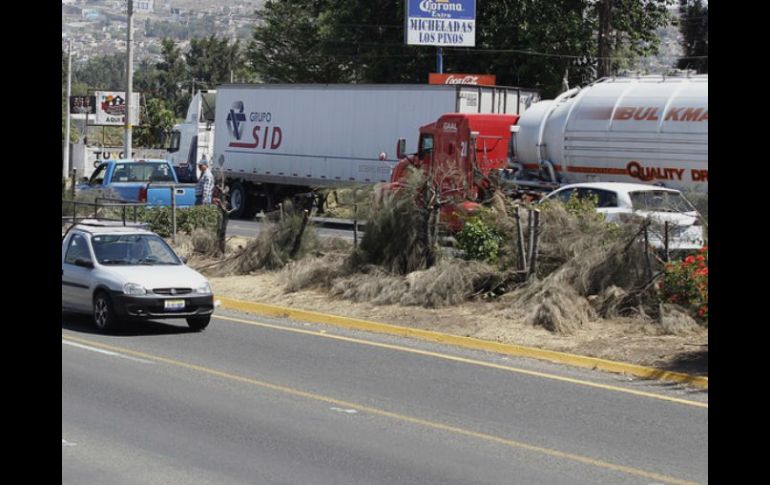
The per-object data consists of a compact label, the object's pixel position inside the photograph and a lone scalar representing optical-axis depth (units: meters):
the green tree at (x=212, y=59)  129.62
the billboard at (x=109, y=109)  74.56
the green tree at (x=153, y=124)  87.62
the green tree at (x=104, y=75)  180.38
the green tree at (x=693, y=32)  62.09
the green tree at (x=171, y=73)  127.62
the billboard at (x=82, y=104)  86.43
